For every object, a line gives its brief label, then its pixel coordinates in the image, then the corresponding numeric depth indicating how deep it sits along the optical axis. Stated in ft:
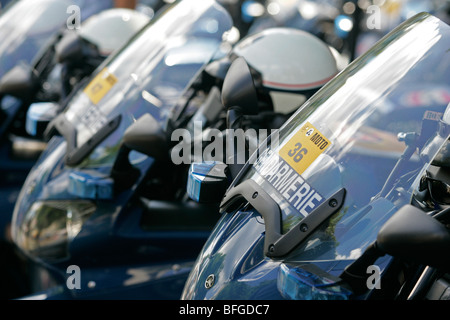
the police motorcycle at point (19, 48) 26.03
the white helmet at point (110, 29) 26.07
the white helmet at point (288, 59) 20.20
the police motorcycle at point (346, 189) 10.25
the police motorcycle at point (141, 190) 17.44
